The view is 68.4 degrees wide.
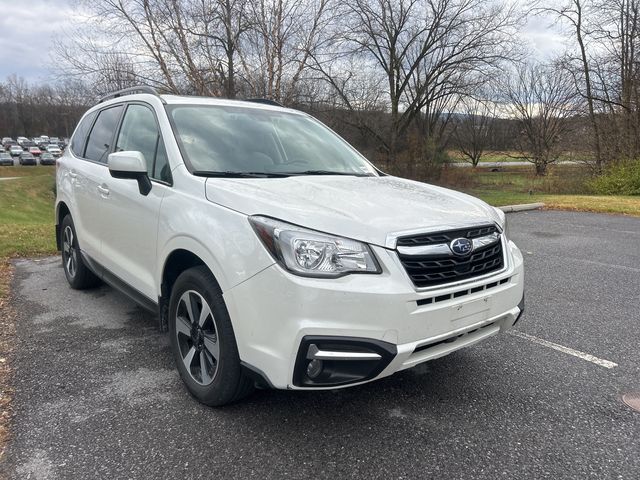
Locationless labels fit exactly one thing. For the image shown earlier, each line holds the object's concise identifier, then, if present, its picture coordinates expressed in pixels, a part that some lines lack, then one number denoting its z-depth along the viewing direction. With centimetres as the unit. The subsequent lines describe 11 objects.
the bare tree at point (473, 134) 4403
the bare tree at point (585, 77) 2317
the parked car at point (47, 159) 6438
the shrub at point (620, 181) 1889
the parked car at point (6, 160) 5703
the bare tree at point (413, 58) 2234
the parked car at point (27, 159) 6091
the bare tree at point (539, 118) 3871
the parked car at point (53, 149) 7074
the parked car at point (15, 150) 7056
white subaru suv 217
